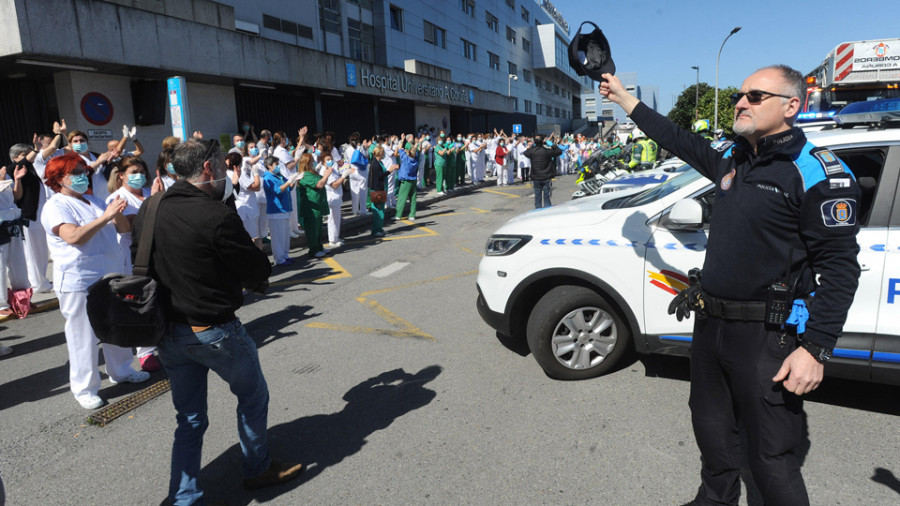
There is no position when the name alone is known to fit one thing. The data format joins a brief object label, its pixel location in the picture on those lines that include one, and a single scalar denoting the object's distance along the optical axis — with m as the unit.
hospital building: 10.70
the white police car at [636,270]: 3.37
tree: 55.09
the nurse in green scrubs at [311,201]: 9.51
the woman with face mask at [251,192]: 8.60
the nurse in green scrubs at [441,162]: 18.31
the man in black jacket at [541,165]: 12.26
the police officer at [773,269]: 2.06
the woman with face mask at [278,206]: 9.06
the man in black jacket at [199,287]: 2.69
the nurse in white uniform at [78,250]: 3.99
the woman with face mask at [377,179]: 11.46
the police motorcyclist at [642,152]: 13.05
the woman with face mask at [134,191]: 4.97
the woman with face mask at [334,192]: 10.30
